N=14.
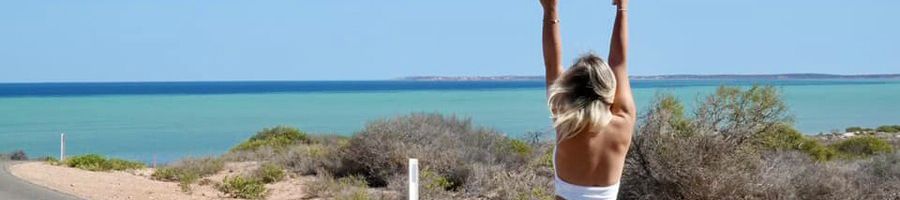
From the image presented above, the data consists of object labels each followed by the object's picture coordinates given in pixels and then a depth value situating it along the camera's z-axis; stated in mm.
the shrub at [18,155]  29188
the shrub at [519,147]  19391
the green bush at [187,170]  19125
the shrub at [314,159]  19484
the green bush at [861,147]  23972
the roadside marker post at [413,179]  8859
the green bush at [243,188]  16594
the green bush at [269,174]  18875
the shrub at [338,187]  15745
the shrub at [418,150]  17578
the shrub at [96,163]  21469
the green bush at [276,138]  27544
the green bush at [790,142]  13612
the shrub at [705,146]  12312
